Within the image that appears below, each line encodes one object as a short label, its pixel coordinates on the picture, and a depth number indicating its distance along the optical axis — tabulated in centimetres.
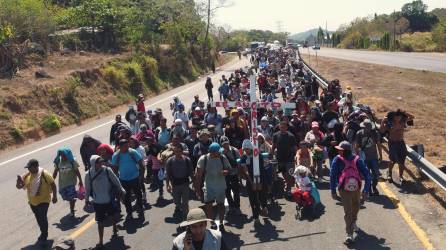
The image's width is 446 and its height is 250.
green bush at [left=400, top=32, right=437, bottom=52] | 7438
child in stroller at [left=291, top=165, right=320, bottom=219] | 996
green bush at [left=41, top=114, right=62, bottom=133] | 2452
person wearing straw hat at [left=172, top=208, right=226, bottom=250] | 458
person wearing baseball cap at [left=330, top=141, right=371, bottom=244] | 830
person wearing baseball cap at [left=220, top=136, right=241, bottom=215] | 962
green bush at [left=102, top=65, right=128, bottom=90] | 3503
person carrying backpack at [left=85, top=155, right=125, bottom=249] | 861
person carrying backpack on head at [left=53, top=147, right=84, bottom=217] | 1031
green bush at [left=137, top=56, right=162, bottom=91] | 4047
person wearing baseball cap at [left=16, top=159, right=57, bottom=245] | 903
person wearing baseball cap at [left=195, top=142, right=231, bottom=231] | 901
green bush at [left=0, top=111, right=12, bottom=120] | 2312
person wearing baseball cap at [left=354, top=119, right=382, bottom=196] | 1101
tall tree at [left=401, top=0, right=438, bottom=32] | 11375
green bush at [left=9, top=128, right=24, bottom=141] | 2231
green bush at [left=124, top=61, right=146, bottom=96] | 3728
